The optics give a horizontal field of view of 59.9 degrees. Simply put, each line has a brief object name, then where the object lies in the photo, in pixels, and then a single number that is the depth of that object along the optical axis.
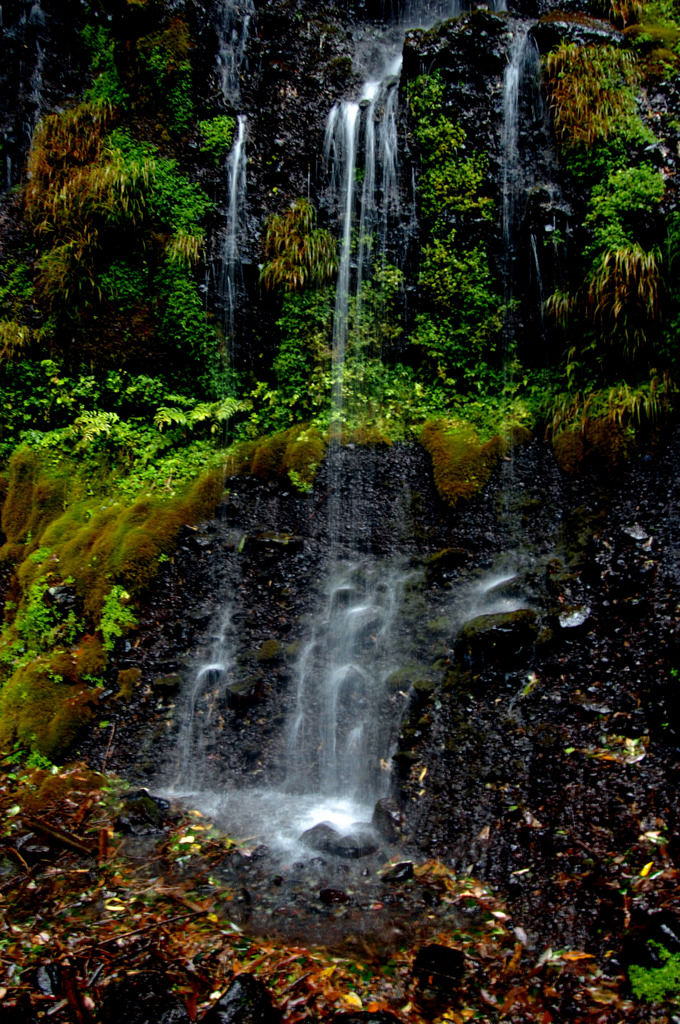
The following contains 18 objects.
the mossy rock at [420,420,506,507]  7.20
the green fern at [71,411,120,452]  8.22
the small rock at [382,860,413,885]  4.38
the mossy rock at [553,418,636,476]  6.31
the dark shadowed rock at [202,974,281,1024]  3.05
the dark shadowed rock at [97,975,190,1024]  3.08
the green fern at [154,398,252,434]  8.41
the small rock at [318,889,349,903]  4.25
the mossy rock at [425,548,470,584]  6.68
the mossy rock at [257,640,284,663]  6.54
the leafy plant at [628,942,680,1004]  2.96
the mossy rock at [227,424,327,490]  7.79
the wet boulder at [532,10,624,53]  7.80
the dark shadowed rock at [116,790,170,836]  5.07
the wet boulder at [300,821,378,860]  4.75
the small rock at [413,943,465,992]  3.34
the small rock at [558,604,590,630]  5.20
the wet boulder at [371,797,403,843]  4.88
